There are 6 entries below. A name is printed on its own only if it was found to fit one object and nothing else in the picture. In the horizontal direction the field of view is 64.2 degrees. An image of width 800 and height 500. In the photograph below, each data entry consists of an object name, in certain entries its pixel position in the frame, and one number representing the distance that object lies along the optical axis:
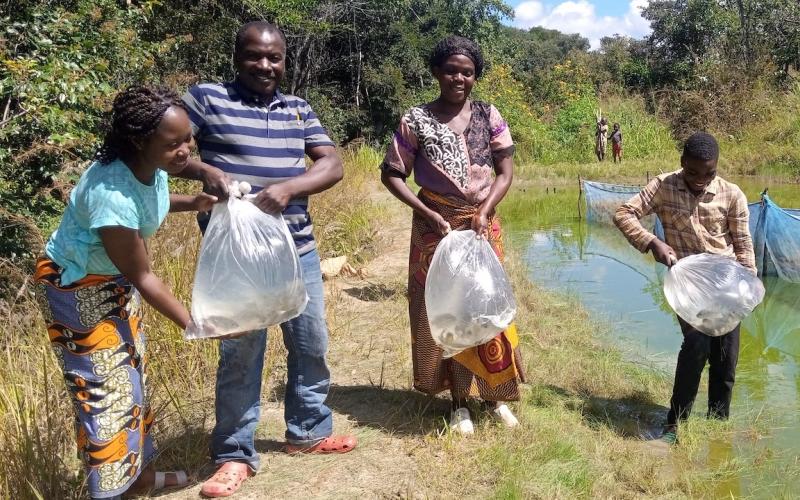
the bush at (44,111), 3.42
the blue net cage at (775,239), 5.62
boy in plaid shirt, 2.74
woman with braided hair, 1.67
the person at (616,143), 15.70
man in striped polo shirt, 2.01
